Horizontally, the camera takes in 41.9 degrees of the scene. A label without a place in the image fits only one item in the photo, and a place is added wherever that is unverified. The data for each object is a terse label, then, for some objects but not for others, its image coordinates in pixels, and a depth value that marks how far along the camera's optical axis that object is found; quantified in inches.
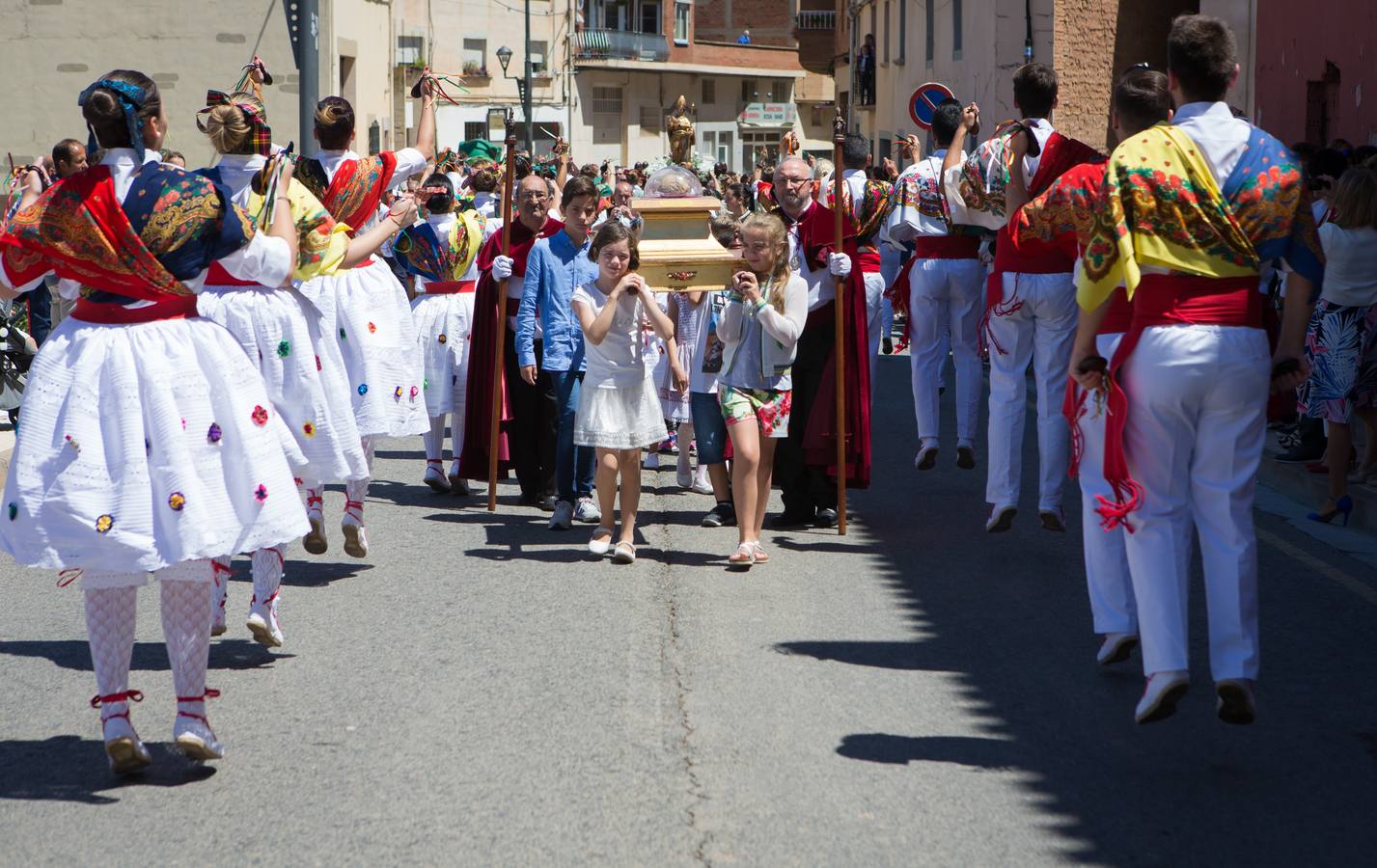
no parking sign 528.9
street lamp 1575.0
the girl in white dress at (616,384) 343.9
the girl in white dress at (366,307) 323.3
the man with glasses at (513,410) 414.6
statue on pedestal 483.2
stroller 529.7
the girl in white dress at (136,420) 198.1
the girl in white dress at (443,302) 433.1
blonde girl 340.5
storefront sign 2501.2
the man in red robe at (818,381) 381.7
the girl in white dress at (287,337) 272.1
